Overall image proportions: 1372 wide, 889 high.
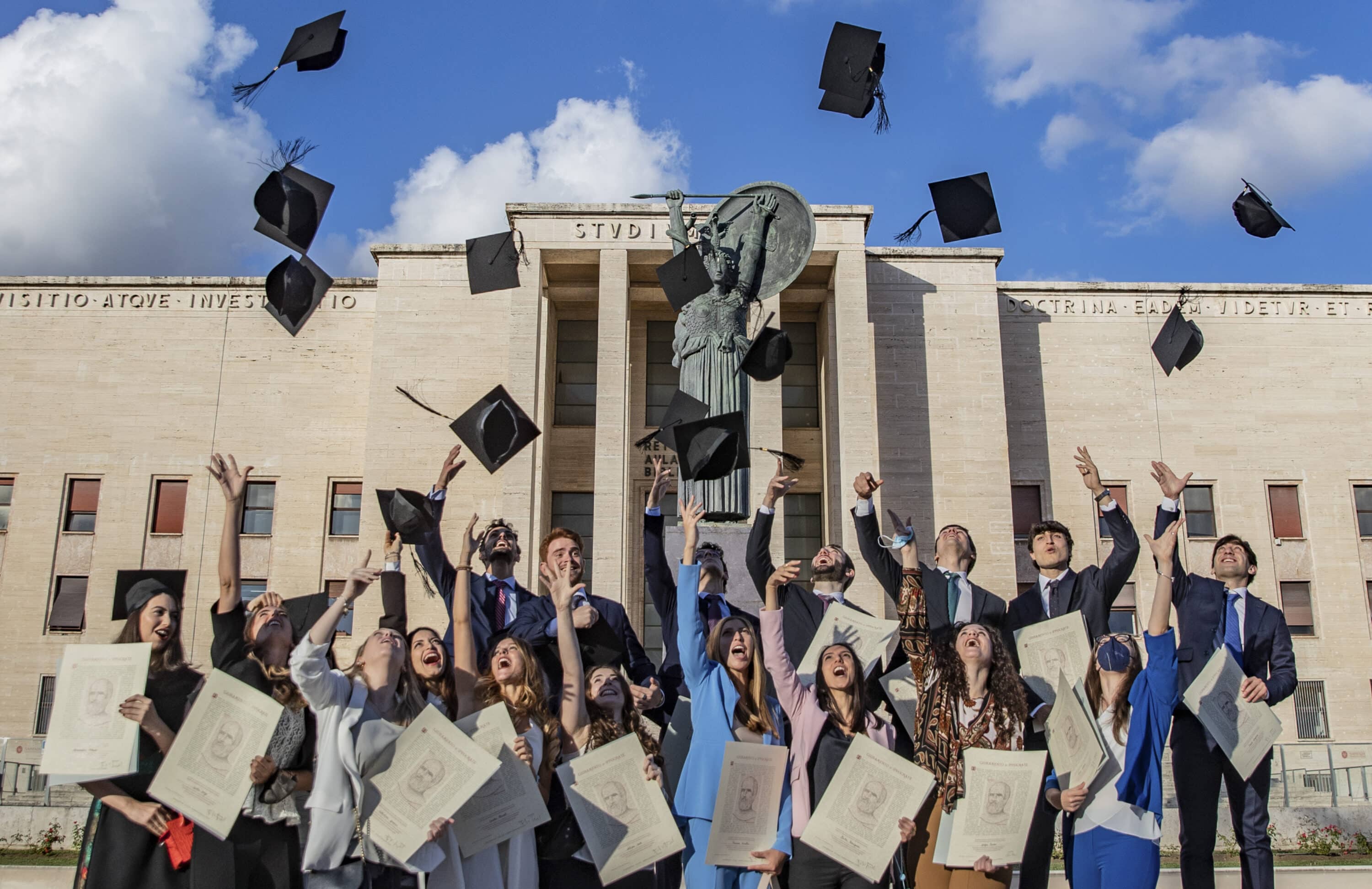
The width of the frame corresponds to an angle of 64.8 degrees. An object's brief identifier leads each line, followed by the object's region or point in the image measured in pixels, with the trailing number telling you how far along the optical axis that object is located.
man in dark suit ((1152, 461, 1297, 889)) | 5.92
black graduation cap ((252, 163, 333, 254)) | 9.31
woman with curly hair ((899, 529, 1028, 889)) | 4.91
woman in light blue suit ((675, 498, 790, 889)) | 5.01
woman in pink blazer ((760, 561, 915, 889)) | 4.99
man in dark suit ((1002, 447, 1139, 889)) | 6.11
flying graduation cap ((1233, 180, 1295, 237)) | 11.37
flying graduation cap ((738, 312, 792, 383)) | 10.08
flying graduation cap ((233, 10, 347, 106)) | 9.09
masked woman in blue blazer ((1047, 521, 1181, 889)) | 4.86
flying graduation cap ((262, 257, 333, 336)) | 10.45
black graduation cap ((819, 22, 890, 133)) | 10.05
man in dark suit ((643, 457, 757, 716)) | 6.26
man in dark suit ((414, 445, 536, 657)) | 6.29
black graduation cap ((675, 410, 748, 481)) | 8.39
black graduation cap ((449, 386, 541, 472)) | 8.76
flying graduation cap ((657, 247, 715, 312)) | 10.23
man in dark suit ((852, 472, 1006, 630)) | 6.30
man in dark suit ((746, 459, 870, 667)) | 6.27
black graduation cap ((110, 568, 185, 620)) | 5.11
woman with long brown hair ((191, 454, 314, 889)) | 4.55
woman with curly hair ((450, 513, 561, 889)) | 4.78
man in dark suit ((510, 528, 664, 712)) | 5.69
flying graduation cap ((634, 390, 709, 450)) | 8.84
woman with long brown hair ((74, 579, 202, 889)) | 4.64
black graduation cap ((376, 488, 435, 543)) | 6.90
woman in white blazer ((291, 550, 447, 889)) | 4.45
